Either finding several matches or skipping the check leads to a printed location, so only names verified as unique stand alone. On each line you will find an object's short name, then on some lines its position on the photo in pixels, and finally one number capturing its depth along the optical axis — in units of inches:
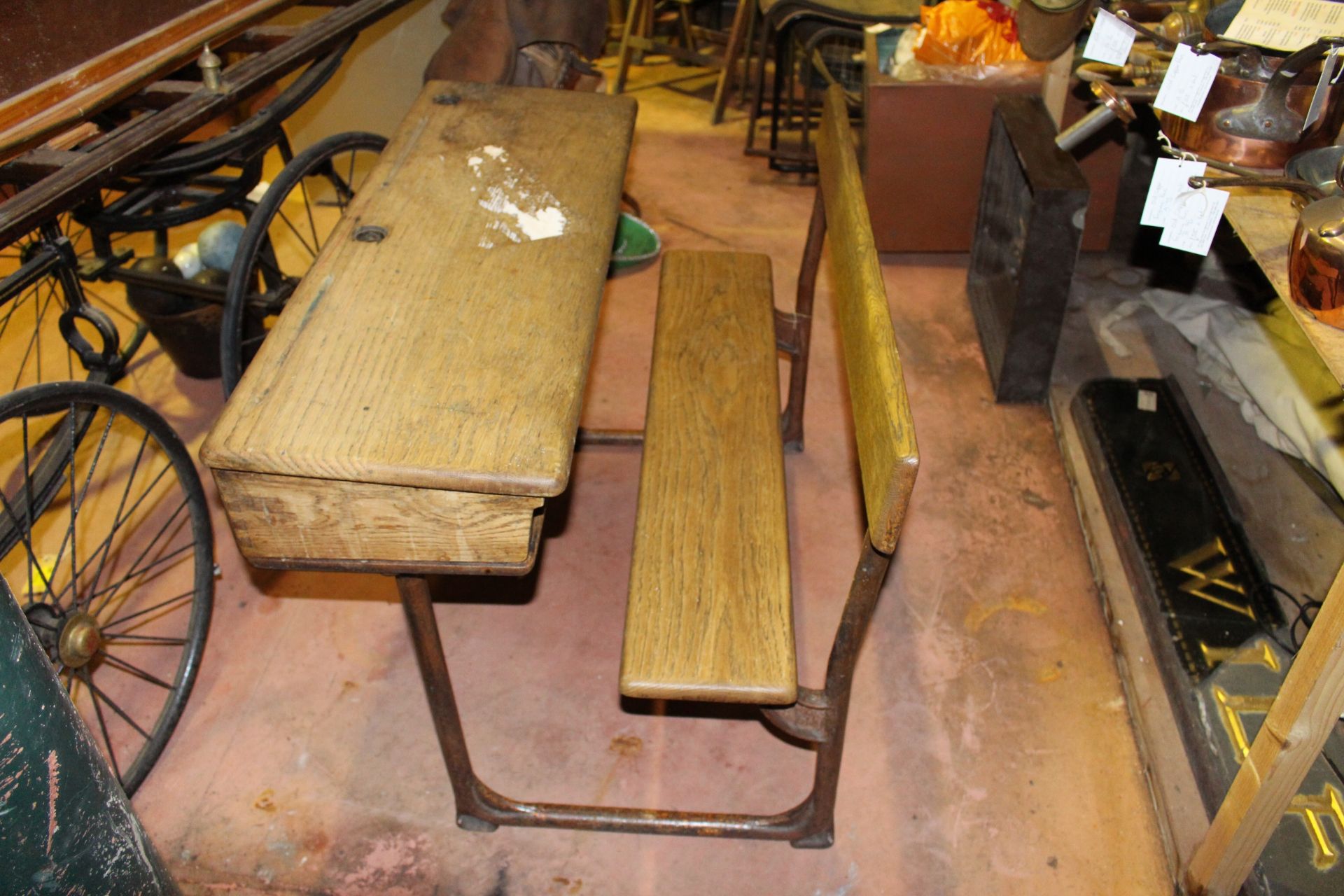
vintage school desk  50.0
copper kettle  51.2
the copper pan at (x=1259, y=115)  66.1
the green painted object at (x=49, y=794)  42.1
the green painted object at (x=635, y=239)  139.0
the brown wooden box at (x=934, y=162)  126.3
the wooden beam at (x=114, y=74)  75.0
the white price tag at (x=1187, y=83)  65.8
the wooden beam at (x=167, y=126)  65.5
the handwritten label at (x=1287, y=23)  66.1
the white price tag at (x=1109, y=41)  75.4
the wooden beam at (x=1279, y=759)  51.8
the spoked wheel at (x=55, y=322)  77.6
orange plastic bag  130.7
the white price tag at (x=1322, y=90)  60.8
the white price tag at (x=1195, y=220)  61.4
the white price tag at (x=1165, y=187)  62.7
